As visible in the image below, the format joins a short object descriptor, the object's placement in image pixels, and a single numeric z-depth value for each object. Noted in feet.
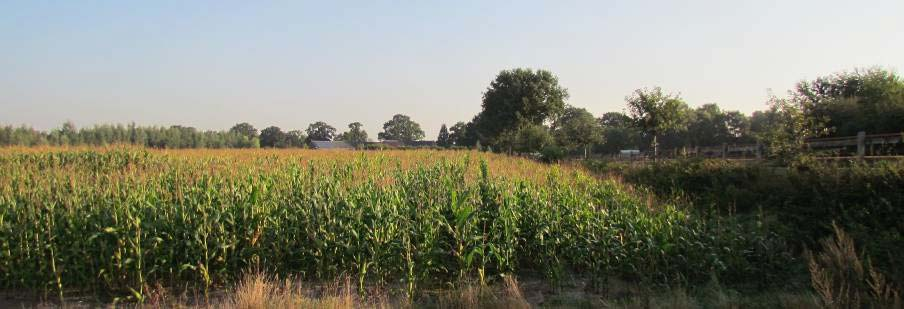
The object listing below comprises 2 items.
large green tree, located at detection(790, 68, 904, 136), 60.54
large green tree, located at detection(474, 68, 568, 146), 183.21
